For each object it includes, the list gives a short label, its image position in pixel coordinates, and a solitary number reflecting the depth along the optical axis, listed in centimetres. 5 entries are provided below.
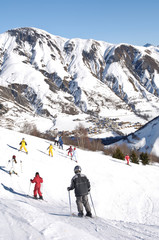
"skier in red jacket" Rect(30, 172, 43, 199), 1324
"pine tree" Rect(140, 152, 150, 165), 5716
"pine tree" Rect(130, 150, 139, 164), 5378
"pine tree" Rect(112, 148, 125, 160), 5300
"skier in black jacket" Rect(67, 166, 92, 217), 821
